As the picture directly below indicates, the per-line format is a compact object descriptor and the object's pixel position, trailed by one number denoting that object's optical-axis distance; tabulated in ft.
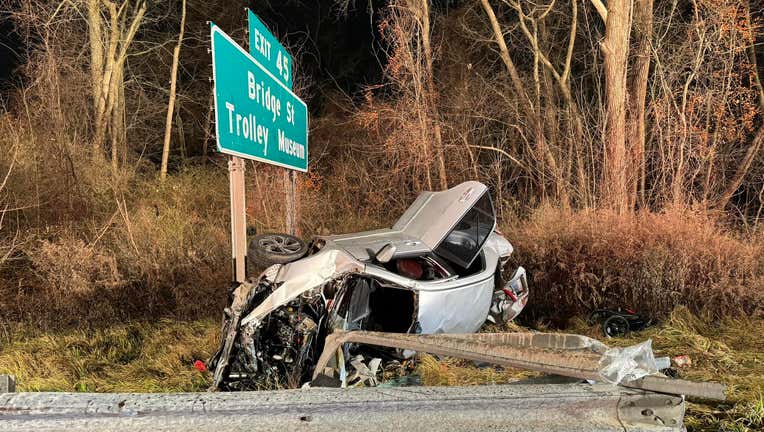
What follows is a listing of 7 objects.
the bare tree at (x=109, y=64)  41.41
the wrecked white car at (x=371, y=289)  12.15
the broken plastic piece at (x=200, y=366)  14.57
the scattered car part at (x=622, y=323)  18.94
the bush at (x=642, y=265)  19.98
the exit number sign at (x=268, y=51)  16.38
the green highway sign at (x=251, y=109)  12.70
